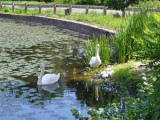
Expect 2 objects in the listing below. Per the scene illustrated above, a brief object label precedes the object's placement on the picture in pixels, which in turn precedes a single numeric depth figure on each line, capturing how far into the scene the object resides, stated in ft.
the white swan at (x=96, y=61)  33.01
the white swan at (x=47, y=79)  30.68
